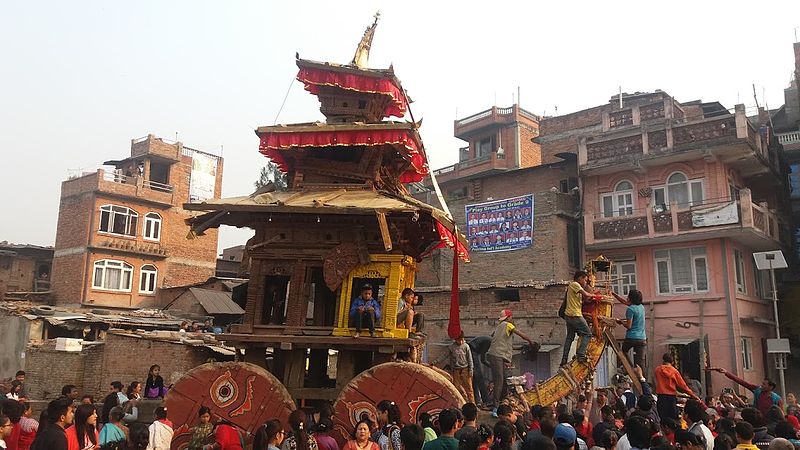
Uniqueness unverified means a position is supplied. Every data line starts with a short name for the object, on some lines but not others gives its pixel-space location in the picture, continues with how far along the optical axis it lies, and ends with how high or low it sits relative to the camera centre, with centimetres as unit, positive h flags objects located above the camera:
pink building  2495 +475
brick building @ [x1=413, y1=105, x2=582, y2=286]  2886 +551
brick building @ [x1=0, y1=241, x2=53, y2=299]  3772 +375
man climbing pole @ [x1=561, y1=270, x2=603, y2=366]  1248 +62
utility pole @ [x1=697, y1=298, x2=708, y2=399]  2455 -43
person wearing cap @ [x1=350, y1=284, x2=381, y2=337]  1052 +43
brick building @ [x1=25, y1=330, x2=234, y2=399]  2492 -111
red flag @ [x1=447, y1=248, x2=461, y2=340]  1130 +34
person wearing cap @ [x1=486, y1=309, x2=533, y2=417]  1259 -24
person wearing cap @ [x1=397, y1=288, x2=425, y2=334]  1113 +49
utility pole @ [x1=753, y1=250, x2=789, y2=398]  1939 +261
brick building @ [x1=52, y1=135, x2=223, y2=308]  3656 +587
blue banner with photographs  2967 +547
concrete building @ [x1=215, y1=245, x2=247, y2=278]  4441 +473
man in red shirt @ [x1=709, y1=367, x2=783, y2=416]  1107 -91
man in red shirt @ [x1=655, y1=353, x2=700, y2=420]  990 -68
